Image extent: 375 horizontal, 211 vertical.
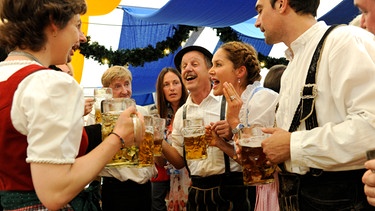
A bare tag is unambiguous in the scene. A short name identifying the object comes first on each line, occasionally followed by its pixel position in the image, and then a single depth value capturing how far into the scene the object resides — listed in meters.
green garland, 6.95
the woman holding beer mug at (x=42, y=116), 1.15
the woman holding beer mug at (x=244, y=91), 2.36
